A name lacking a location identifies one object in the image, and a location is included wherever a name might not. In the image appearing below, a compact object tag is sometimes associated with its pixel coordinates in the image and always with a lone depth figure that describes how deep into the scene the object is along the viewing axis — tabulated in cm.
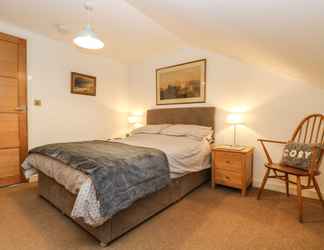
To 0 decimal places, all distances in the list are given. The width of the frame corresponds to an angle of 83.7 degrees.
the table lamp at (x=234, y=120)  266
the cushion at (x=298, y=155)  194
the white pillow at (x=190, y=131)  280
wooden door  259
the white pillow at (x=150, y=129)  327
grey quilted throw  133
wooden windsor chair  184
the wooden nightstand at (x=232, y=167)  237
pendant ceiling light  182
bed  147
